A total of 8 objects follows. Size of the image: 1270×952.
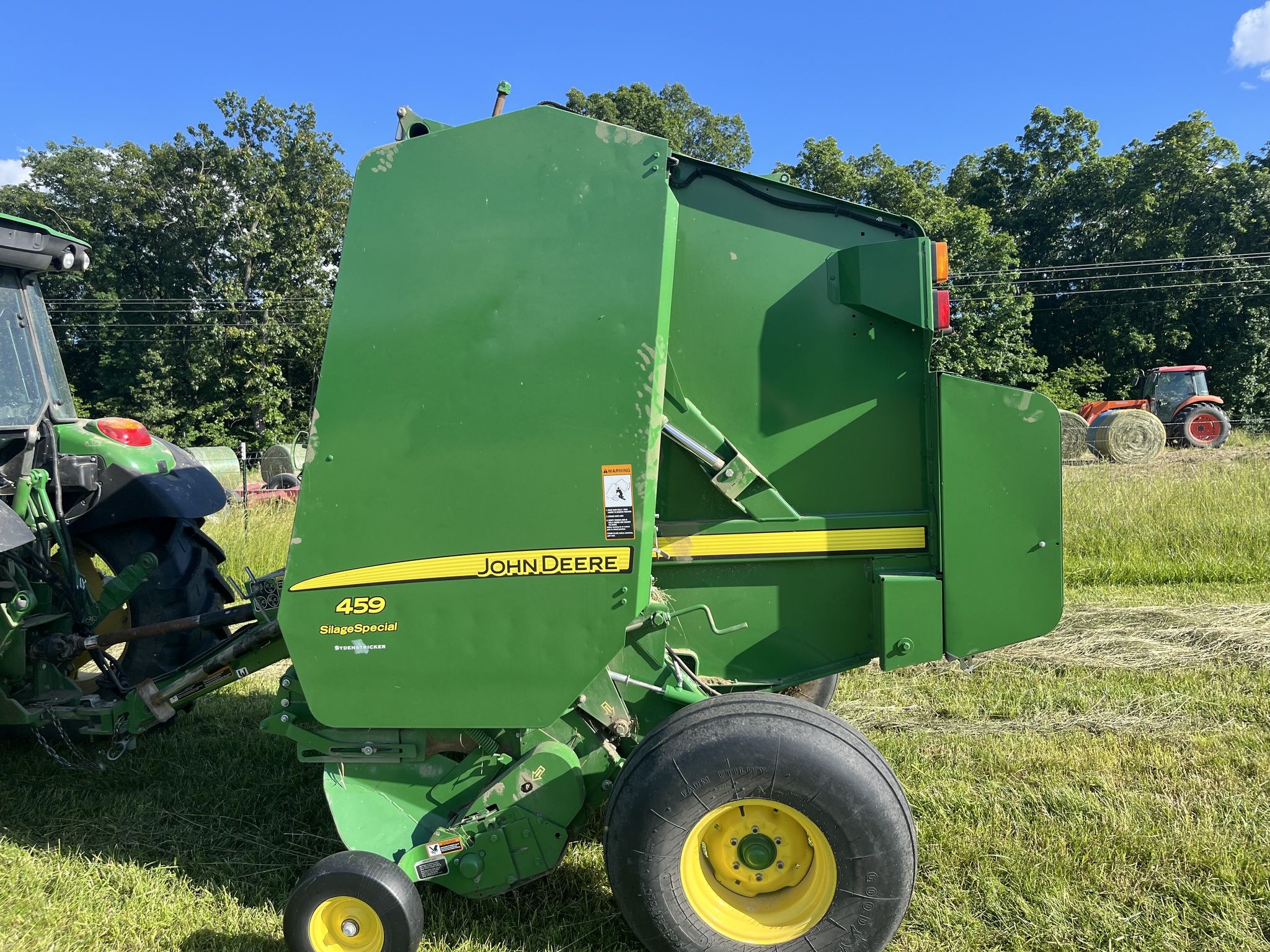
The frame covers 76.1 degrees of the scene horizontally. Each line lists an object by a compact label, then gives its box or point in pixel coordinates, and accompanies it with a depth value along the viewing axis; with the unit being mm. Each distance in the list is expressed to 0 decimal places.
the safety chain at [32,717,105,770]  3270
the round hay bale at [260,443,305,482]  18203
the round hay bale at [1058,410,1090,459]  19094
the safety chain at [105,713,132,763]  3176
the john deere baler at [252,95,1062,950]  2139
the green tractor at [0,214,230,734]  3393
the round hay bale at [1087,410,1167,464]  18922
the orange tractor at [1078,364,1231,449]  21031
